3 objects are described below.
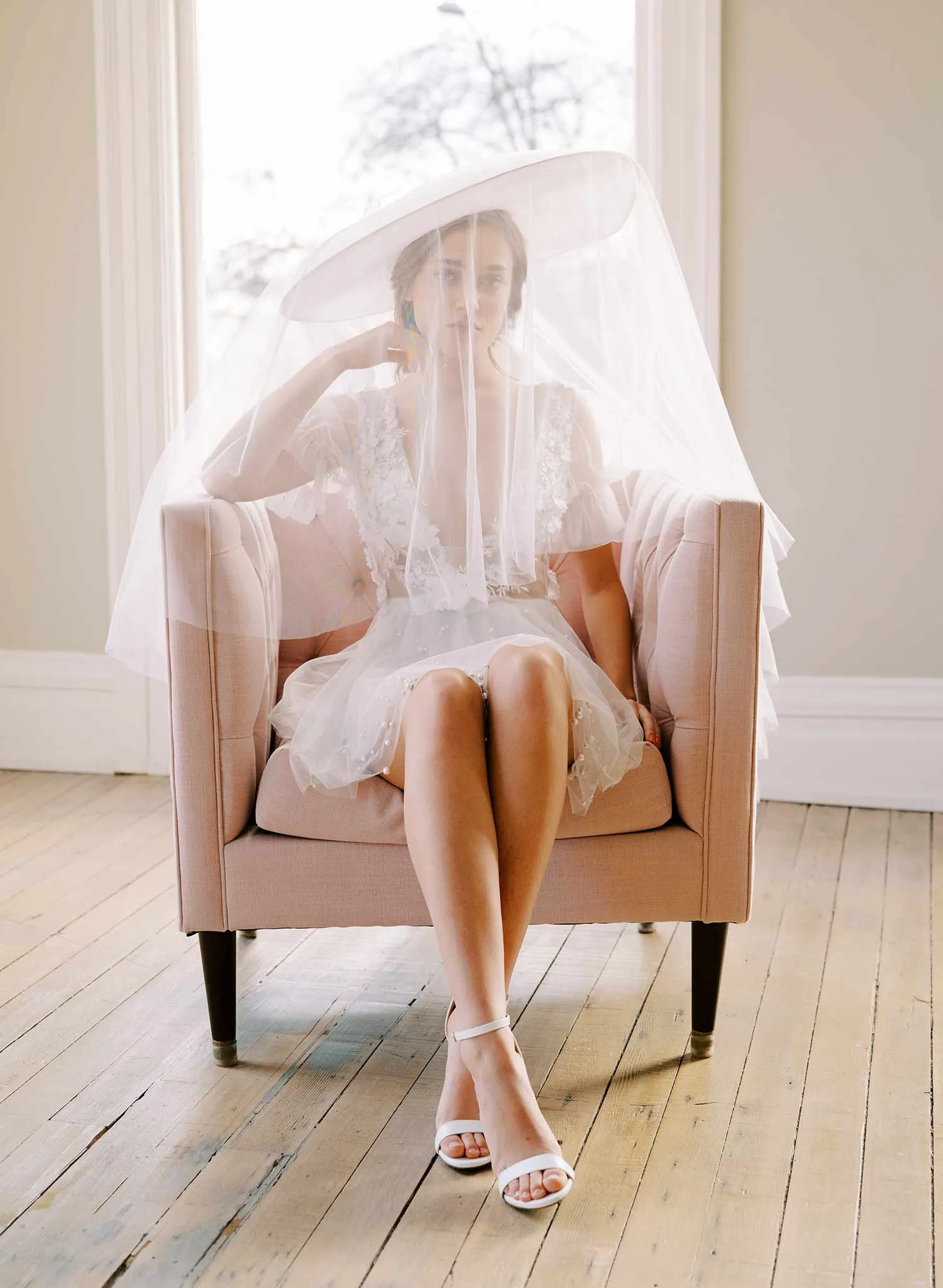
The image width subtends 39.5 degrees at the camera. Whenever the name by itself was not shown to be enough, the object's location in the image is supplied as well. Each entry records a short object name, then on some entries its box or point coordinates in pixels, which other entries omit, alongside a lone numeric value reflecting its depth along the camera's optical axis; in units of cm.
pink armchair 178
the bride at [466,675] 158
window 323
